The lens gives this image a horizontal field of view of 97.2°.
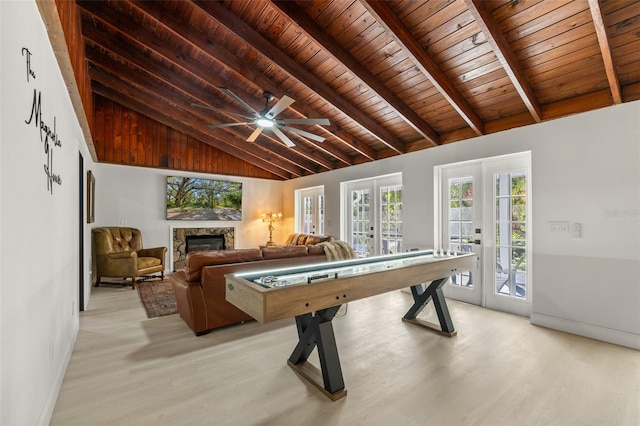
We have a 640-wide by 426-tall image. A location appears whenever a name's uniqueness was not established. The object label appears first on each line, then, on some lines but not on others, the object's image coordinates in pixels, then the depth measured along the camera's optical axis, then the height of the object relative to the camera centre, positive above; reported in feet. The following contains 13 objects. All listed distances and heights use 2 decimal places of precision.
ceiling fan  9.84 +3.84
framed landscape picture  20.49 +1.35
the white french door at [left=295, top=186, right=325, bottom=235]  22.35 +0.54
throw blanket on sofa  12.13 -1.50
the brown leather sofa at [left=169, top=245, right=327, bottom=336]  9.57 -2.35
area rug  11.94 -3.98
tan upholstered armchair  15.37 -2.23
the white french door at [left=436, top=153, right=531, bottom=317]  11.59 -0.41
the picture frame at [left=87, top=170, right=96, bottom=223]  13.21 +0.93
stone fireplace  20.54 -1.89
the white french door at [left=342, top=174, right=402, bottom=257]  16.60 +0.12
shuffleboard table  5.69 -1.70
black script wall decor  4.64 +1.73
